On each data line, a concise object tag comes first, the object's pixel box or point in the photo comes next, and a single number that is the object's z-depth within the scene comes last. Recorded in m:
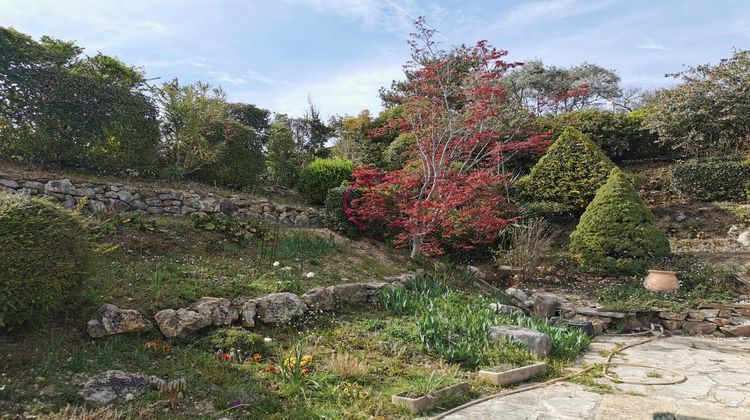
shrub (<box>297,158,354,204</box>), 10.41
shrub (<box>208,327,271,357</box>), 3.84
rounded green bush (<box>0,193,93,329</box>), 3.20
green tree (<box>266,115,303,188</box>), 11.77
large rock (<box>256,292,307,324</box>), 4.52
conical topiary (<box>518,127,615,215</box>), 9.58
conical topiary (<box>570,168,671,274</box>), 7.65
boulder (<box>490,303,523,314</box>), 5.87
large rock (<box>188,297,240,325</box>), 4.15
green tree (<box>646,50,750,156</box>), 11.10
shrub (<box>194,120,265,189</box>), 9.85
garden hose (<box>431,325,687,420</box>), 3.14
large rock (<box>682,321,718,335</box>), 6.31
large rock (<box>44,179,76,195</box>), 6.86
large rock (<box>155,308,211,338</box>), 3.86
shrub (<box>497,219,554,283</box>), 7.99
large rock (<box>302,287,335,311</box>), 5.02
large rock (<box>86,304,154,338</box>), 3.65
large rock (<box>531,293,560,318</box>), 6.50
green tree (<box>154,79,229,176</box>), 9.10
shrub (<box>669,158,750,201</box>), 10.28
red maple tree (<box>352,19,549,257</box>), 7.75
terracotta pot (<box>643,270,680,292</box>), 6.90
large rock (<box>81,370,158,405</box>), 2.82
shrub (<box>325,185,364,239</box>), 8.42
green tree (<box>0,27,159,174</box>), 7.16
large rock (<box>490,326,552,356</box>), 4.43
